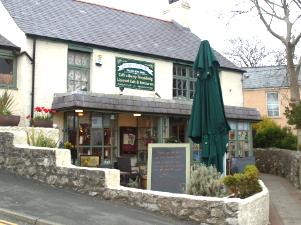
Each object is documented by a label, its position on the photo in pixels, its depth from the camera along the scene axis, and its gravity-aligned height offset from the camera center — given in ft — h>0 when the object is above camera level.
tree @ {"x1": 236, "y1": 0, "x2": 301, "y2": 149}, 74.54 +17.78
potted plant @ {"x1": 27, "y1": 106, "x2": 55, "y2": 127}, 47.37 +2.89
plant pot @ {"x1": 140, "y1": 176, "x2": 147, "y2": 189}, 40.82 -3.39
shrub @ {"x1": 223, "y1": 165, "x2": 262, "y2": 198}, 30.71 -2.63
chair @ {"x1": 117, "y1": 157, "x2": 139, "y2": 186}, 42.38 -2.56
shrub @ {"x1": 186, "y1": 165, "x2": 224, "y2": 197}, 30.71 -2.58
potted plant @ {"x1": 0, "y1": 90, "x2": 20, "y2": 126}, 43.37 +2.92
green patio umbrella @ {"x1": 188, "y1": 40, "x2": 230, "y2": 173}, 36.19 +2.51
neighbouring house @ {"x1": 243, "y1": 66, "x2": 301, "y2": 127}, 108.27 +12.53
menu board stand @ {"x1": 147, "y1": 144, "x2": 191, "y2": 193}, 34.96 -1.74
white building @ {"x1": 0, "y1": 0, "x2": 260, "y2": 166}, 51.21 +8.77
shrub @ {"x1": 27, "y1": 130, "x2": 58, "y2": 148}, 40.11 +0.34
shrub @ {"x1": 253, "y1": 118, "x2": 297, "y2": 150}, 86.17 +1.77
